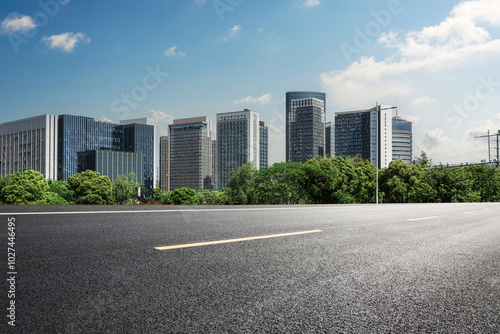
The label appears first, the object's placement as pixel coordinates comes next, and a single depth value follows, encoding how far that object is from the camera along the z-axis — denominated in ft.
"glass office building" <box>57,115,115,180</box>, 653.71
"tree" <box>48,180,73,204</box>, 257.18
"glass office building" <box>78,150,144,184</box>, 611.47
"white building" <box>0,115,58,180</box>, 634.43
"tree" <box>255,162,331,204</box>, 109.09
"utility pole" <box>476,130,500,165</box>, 245.45
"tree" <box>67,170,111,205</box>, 223.10
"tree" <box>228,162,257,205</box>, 175.63
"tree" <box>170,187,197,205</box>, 297.94
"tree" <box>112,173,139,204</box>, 230.89
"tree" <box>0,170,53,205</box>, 183.52
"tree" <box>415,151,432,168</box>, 201.80
